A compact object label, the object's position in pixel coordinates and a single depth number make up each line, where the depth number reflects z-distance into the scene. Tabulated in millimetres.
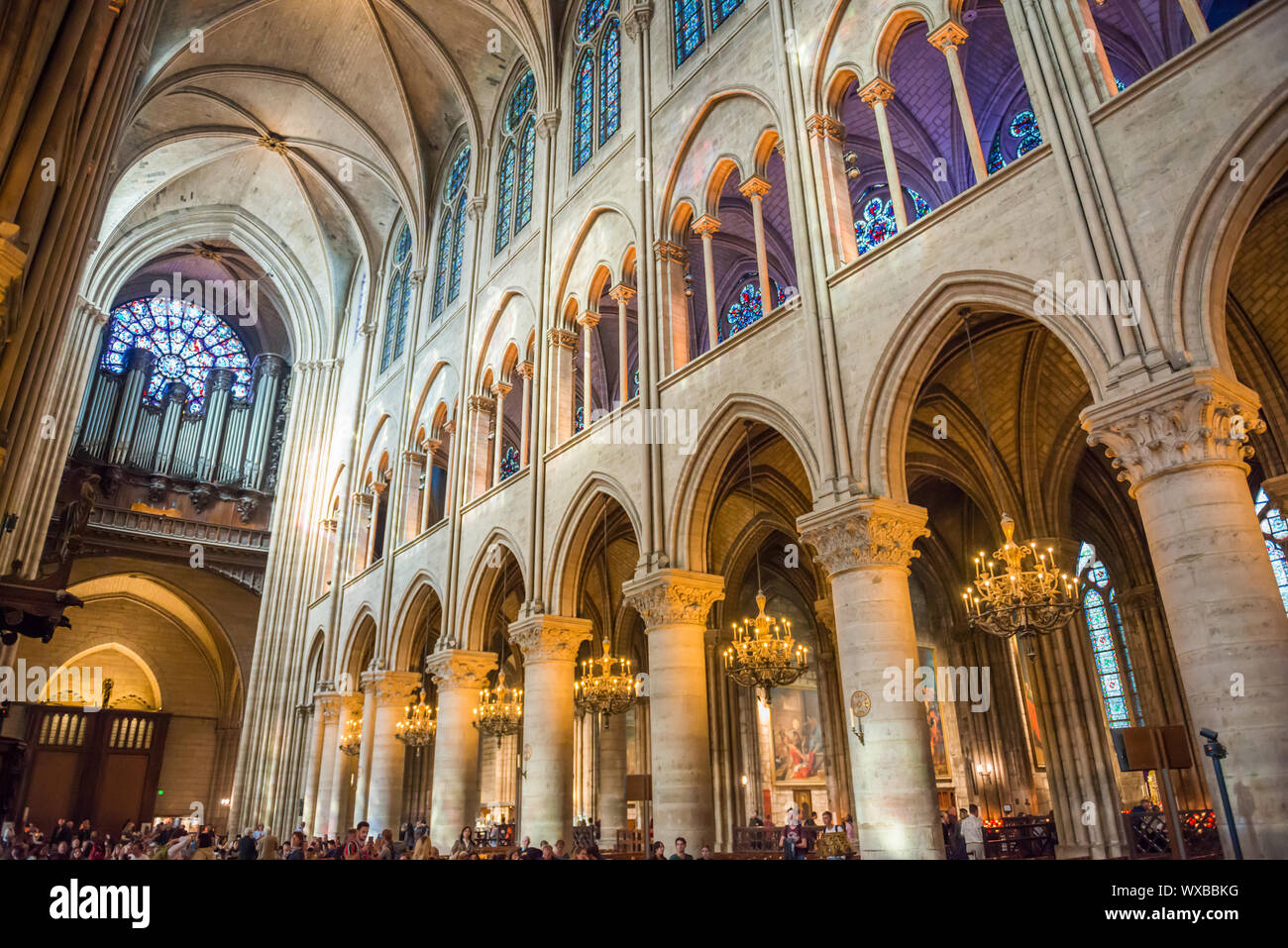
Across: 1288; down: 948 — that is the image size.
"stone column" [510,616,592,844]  12727
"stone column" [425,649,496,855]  15328
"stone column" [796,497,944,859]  7895
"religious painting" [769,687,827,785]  20453
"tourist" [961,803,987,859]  10812
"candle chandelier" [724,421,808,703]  10703
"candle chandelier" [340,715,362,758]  20312
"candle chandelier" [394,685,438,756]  17188
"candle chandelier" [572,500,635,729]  13766
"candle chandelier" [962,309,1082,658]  8109
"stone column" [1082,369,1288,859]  5625
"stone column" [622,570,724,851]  10312
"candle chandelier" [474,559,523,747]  15422
